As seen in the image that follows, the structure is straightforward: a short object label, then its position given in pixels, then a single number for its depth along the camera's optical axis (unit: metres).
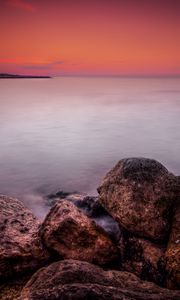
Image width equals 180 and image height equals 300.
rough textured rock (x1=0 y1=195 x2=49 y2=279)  3.81
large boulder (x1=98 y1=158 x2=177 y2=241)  4.02
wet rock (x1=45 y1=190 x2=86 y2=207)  7.31
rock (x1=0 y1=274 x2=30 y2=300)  3.46
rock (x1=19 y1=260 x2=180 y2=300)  2.50
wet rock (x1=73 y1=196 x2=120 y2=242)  4.75
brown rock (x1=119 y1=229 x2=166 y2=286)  3.59
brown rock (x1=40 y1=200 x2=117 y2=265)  4.07
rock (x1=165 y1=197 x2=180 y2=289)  3.28
